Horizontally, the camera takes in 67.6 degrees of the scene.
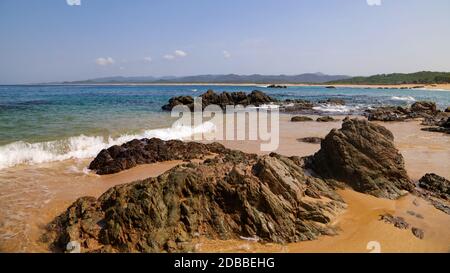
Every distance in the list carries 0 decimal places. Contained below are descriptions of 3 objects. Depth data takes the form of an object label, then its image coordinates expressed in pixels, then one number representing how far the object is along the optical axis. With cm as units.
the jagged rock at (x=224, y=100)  3474
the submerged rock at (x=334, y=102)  4028
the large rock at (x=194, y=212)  561
